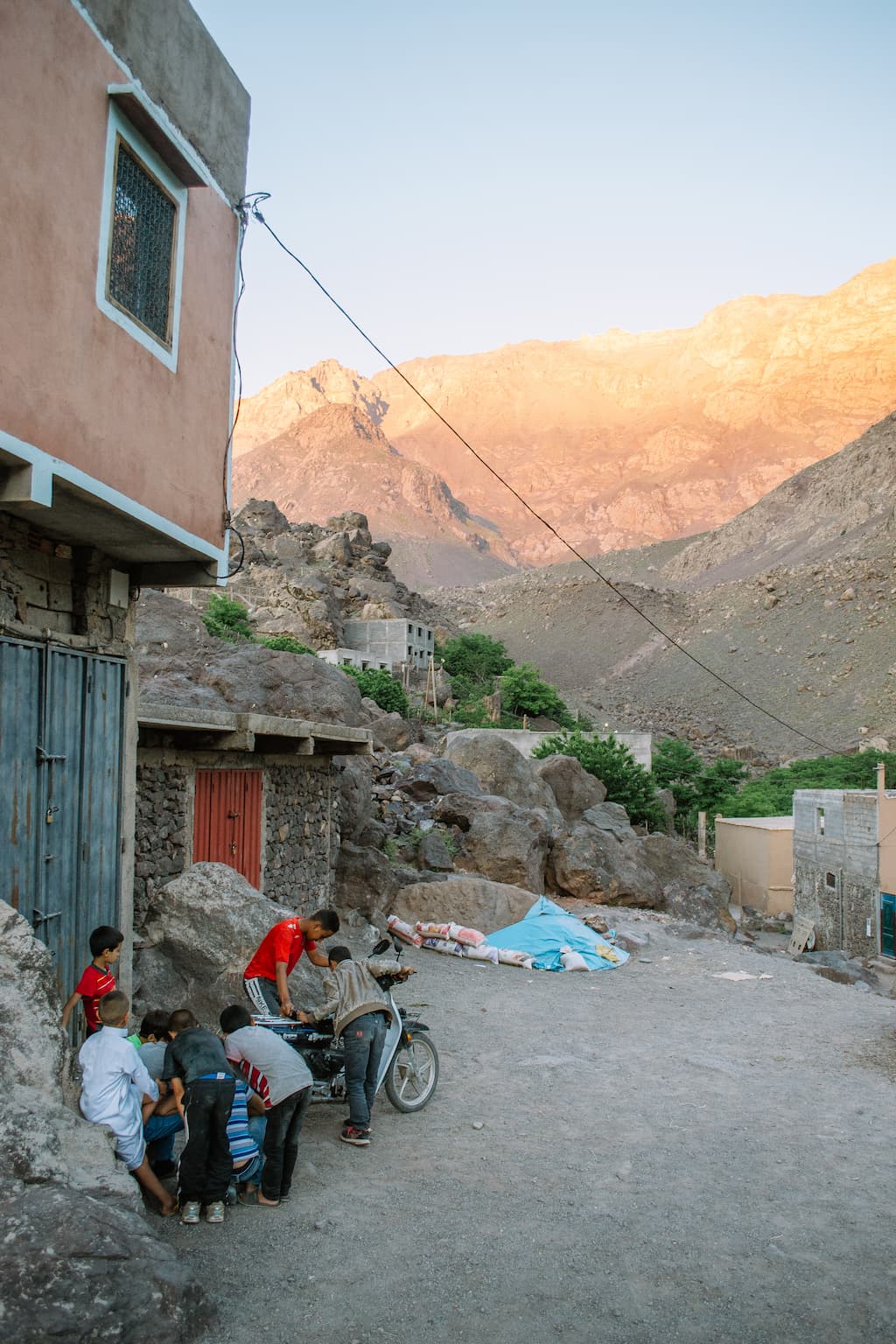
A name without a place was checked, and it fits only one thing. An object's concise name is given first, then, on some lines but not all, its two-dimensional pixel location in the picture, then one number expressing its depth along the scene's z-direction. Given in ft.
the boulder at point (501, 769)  74.74
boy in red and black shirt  16.58
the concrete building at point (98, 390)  16.46
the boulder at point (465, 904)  43.91
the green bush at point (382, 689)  114.11
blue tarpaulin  40.09
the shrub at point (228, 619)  109.94
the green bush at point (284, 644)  110.83
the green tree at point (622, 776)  94.68
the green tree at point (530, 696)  151.43
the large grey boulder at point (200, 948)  22.84
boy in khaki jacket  17.98
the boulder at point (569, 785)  81.25
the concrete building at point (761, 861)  99.45
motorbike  18.51
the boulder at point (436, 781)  64.03
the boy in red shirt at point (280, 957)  18.98
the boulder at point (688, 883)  62.59
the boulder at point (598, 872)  57.67
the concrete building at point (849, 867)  77.20
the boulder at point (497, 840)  54.95
